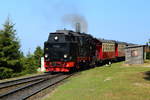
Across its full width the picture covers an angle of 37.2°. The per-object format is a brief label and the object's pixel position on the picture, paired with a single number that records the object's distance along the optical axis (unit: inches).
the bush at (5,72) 879.6
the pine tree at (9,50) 922.7
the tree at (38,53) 1718.5
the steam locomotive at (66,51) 798.5
